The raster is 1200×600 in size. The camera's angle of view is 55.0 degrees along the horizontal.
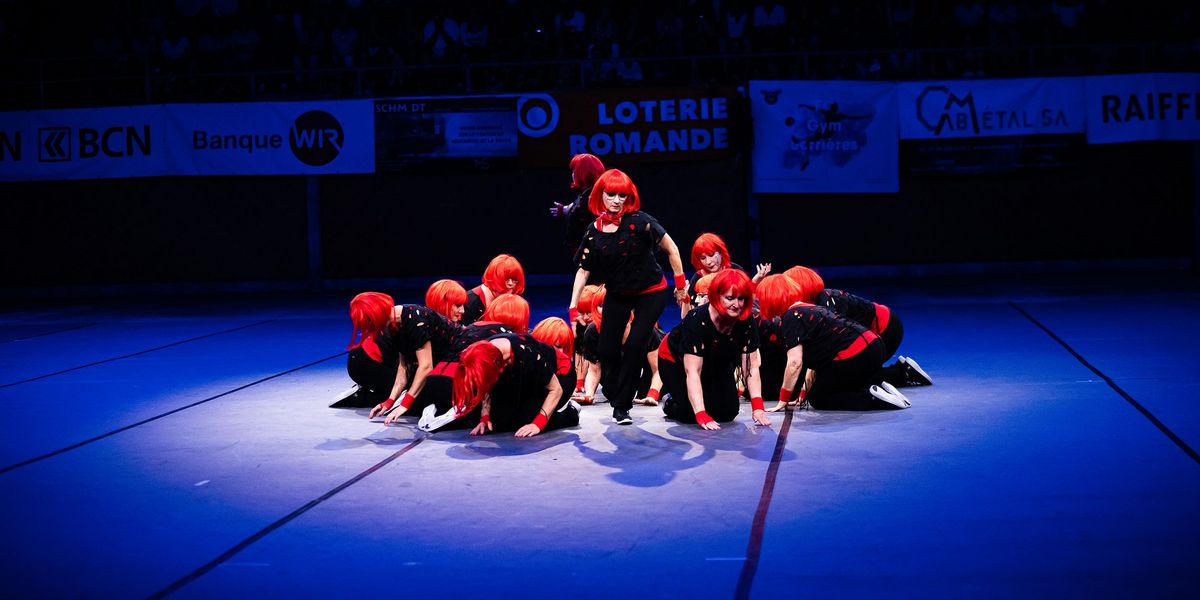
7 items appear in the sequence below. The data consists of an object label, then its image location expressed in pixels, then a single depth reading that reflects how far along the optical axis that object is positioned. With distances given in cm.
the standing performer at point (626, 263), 750
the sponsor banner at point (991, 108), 1795
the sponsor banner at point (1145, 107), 1772
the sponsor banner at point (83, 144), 1892
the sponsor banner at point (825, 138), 1805
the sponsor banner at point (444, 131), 1864
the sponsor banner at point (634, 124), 1830
